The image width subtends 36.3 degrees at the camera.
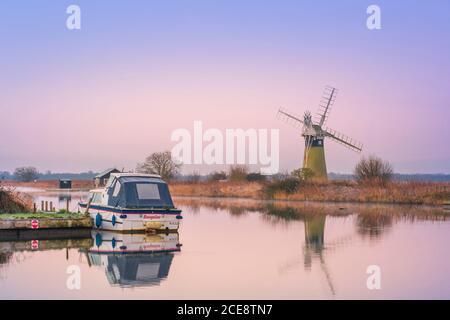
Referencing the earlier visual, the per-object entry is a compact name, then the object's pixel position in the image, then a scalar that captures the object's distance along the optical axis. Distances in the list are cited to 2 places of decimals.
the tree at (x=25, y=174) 126.50
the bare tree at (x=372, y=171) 53.41
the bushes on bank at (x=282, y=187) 54.44
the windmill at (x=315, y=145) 59.09
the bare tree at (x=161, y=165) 78.00
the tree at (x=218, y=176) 76.12
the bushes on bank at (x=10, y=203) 26.11
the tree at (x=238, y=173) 68.81
